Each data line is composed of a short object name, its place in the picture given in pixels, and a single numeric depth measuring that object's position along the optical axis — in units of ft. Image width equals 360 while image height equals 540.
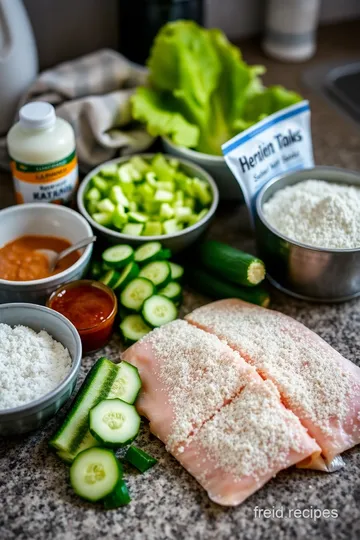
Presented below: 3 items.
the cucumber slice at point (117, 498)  3.47
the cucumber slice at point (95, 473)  3.47
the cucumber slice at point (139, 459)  3.69
